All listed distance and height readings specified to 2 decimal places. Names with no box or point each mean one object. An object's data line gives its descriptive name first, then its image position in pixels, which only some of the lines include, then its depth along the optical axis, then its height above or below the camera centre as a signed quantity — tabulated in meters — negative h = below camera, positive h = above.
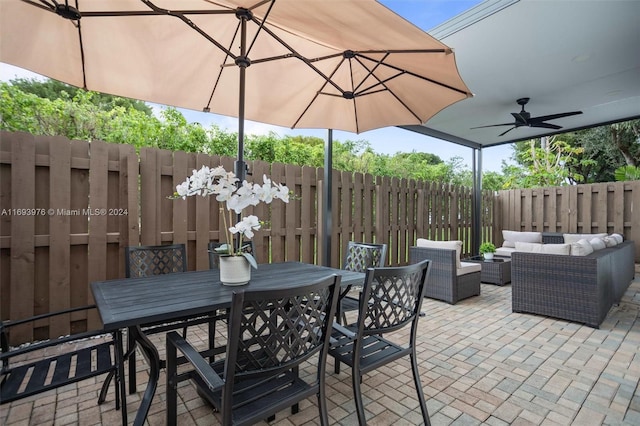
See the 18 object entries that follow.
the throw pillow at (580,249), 3.45 -0.42
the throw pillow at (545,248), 3.54 -0.44
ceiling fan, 5.37 +1.60
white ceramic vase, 1.87 -0.37
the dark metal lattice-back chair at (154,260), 2.43 -0.42
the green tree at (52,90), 7.86 +3.11
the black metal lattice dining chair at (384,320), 1.60 -0.62
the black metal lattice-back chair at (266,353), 1.16 -0.62
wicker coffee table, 5.27 -1.05
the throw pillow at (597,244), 3.88 -0.42
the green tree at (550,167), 11.64 +1.82
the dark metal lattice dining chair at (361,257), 2.81 -0.45
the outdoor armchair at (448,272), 4.14 -0.85
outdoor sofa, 3.28 -0.81
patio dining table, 1.40 -0.47
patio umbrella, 2.06 +1.24
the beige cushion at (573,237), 5.87 -0.50
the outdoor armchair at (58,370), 1.39 -0.82
